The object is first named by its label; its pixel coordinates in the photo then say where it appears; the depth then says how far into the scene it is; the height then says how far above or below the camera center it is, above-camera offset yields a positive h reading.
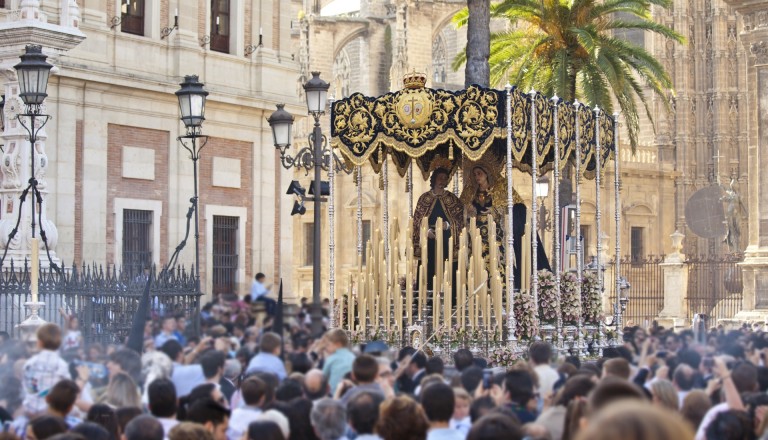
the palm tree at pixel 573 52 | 26.77 +4.73
